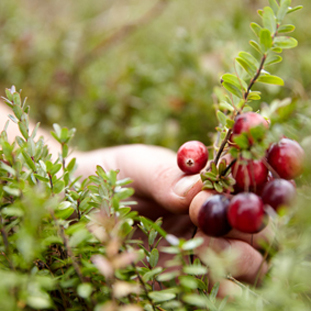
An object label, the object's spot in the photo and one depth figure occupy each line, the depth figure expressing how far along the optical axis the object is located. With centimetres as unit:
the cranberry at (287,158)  35
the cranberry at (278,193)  34
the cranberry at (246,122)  34
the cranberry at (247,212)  34
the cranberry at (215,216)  36
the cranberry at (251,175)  35
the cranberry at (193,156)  40
